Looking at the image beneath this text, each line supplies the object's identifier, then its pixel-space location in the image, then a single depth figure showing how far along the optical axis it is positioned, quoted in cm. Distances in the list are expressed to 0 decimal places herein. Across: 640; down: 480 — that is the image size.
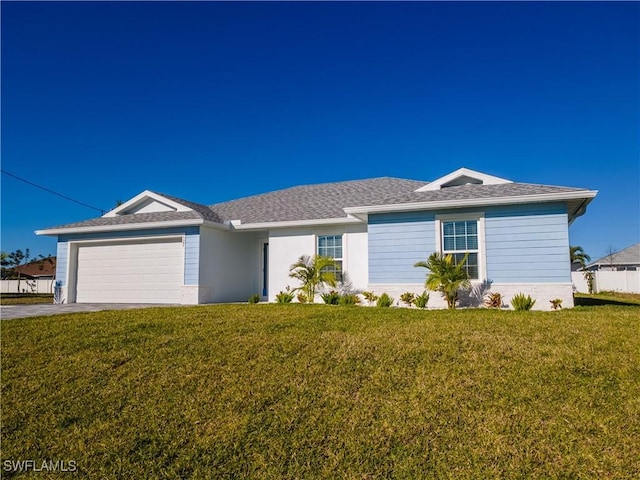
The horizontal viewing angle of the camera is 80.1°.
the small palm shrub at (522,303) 896
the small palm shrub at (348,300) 1099
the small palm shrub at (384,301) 1021
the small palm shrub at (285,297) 1184
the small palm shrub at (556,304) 928
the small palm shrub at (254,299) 1214
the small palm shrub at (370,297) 1096
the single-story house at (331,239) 977
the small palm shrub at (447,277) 973
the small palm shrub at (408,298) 1055
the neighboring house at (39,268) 4091
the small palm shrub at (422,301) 1020
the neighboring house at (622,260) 3309
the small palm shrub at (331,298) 1123
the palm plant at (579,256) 3728
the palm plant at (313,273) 1206
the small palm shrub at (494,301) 973
